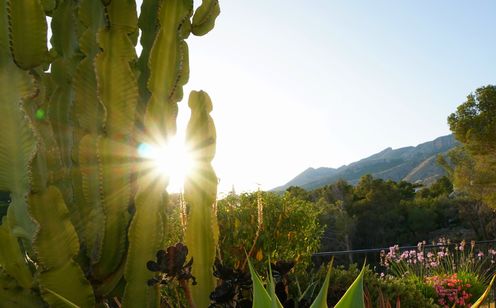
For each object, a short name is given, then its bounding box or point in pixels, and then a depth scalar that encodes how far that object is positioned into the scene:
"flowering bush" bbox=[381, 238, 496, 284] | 9.10
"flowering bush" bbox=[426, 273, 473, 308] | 7.09
